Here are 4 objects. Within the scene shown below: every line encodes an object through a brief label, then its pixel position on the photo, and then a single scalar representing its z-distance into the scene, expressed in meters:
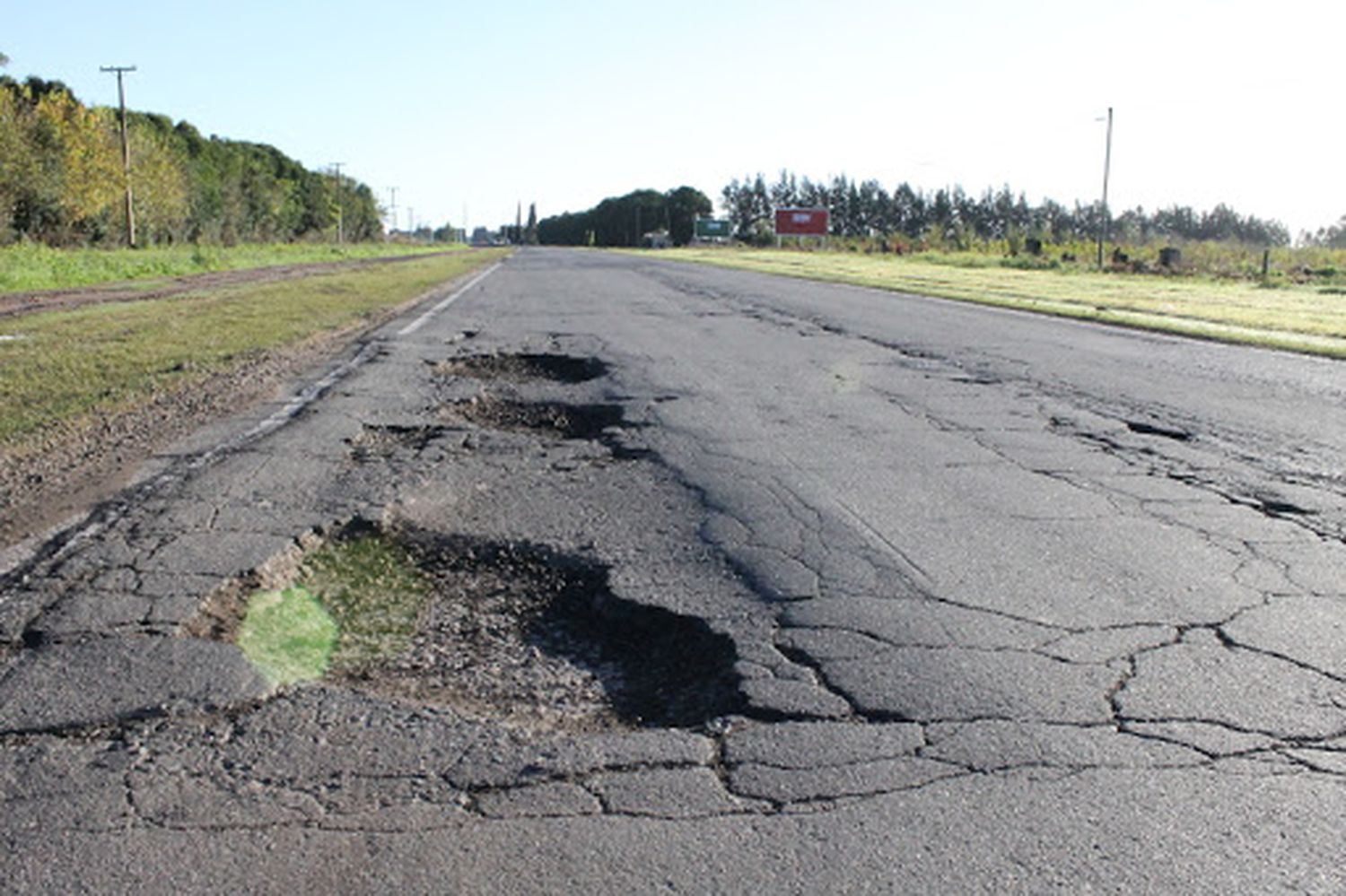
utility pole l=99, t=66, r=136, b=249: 49.44
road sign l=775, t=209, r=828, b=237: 111.44
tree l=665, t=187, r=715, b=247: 162.12
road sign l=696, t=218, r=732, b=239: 137.00
